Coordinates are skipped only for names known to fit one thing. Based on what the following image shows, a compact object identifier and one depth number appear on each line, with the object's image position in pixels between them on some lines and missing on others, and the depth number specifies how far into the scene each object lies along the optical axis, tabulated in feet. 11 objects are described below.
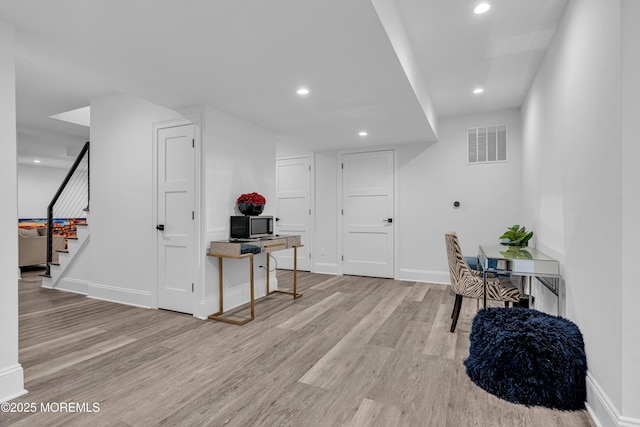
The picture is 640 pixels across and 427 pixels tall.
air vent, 15.83
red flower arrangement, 12.41
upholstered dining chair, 9.25
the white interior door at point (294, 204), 20.56
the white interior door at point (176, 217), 11.76
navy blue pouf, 6.17
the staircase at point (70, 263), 15.07
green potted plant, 11.56
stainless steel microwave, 12.04
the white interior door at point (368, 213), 18.35
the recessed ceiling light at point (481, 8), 7.95
